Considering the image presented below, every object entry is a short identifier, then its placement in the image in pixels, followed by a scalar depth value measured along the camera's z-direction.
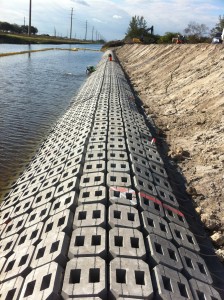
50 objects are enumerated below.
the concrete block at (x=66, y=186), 5.14
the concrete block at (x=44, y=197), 5.19
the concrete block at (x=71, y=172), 5.67
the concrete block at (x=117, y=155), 6.36
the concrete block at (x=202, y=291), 3.45
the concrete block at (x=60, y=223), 4.07
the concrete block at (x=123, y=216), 4.15
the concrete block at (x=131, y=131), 8.36
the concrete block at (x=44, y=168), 6.72
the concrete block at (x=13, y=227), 4.75
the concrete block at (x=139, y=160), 6.38
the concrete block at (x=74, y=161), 6.20
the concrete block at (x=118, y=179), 5.23
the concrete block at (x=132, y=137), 7.80
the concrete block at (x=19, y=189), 6.26
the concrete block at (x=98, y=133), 7.96
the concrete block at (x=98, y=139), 7.41
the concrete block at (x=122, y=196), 4.69
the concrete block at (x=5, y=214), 5.33
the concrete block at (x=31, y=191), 5.73
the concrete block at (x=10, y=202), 5.81
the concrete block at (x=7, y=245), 4.27
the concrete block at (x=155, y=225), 4.21
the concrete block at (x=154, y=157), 7.08
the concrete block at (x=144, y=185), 5.27
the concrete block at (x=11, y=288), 3.32
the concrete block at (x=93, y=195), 4.66
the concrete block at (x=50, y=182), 5.71
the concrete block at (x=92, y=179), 5.22
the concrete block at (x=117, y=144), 6.94
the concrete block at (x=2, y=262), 3.99
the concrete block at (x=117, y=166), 5.76
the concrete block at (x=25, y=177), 6.80
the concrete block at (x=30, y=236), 4.16
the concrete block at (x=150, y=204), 4.76
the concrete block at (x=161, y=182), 5.96
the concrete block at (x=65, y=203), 4.60
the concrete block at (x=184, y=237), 4.35
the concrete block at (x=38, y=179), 6.26
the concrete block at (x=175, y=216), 4.90
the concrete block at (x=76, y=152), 6.72
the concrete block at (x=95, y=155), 6.33
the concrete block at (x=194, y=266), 3.77
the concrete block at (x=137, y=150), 6.95
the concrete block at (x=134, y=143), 7.37
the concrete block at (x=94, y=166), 5.76
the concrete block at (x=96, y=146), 6.85
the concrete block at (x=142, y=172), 5.82
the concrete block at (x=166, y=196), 5.40
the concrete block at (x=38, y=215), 4.67
